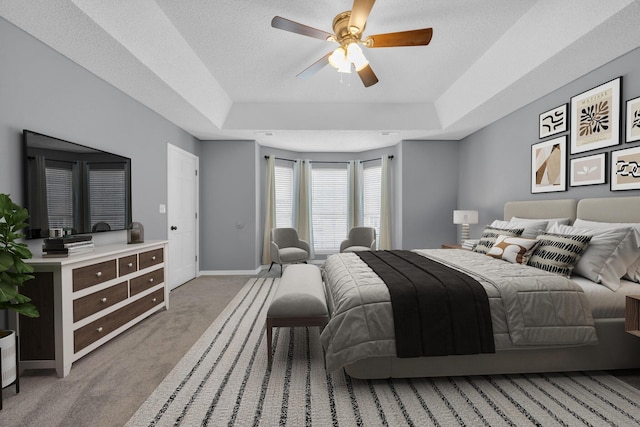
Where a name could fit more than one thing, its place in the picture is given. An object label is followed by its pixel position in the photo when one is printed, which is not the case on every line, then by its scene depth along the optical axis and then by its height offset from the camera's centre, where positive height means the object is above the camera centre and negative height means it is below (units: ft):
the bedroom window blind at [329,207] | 22.03 +0.12
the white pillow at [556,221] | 9.81 -0.43
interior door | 14.69 -0.26
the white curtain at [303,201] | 21.21 +0.55
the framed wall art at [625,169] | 8.23 +1.10
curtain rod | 20.54 +3.48
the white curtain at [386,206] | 20.06 +0.13
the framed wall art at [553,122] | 10.57 +3.18
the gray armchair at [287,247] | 17.38 -2.39
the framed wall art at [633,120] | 8.21 +2.43
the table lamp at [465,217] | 15.23 -0.45
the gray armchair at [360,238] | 18.48 -1.84
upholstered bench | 7.28 -2.48
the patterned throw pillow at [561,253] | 7.70 -1.19
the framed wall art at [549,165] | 10.68 +1.60
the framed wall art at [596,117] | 8.77 +2.83
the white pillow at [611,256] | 7.31 -1.20
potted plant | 5.83 -1.28
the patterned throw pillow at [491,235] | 10.08 -0.97
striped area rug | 5.49 -3.86
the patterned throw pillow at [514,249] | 8.75 -1.24
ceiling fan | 7.24 +4.49
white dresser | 6.88 -2.44
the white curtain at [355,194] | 21.56 +1.05
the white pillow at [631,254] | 7.34 -1.13
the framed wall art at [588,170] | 9.19 +1.22
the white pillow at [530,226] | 10.08 -0.64
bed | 6.38 -2.86
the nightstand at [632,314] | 6.34 -2.27
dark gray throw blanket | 6.35 -2.38
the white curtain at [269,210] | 19.92 -0.08
